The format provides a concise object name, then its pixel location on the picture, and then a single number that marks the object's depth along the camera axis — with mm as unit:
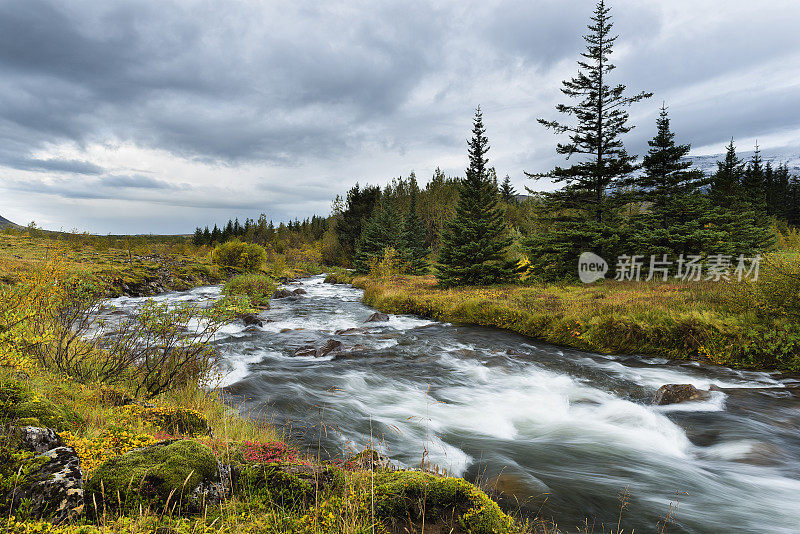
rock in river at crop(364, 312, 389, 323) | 16781
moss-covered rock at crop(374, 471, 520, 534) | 2689
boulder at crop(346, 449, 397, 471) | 3611
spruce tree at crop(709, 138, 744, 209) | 30906
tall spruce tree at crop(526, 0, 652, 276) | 21484
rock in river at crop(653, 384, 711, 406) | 7445
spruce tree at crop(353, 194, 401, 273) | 41688
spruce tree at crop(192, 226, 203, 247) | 82038
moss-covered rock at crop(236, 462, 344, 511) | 2926
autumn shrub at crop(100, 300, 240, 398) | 6062
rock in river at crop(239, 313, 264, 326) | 15288
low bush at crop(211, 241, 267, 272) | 42219
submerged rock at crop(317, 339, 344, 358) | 11195
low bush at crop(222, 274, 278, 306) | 23438
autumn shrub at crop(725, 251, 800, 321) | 9859
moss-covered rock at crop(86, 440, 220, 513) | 2562
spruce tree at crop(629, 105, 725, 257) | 20500
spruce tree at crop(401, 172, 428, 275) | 40872
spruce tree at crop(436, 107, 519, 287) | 23156
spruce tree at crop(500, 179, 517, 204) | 93438
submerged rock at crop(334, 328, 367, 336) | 14123
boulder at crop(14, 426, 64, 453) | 2791
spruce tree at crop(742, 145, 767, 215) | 37906
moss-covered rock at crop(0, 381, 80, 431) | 3117
